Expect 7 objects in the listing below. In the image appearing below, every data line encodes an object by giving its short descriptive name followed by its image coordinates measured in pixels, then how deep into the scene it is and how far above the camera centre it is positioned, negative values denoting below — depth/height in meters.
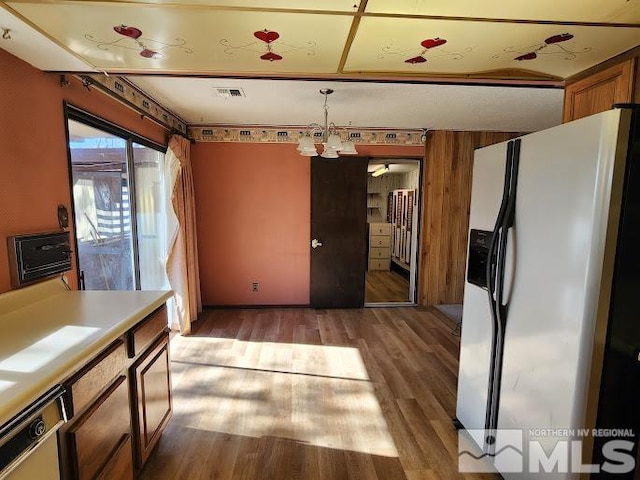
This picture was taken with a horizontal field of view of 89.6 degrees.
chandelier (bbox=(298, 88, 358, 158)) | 2.92 +0.54
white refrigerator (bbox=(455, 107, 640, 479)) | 1.18 -0.35
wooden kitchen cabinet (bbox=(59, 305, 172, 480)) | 1.15 -0.88
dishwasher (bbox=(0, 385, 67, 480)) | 0.85 -0.68
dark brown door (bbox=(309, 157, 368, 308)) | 4.31 -0.34
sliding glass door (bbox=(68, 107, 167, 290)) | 2.28 -0.04
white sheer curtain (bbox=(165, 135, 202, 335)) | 3.44 -0.29
